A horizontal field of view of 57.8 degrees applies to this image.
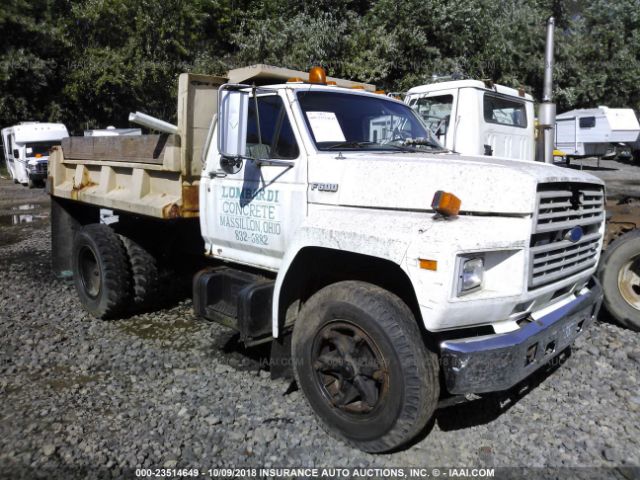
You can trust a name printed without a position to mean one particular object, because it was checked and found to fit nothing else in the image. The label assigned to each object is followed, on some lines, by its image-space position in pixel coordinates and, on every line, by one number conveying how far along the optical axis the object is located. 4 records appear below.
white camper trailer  24.50
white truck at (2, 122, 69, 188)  20.83
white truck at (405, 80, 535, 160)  7.79
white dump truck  3.04
